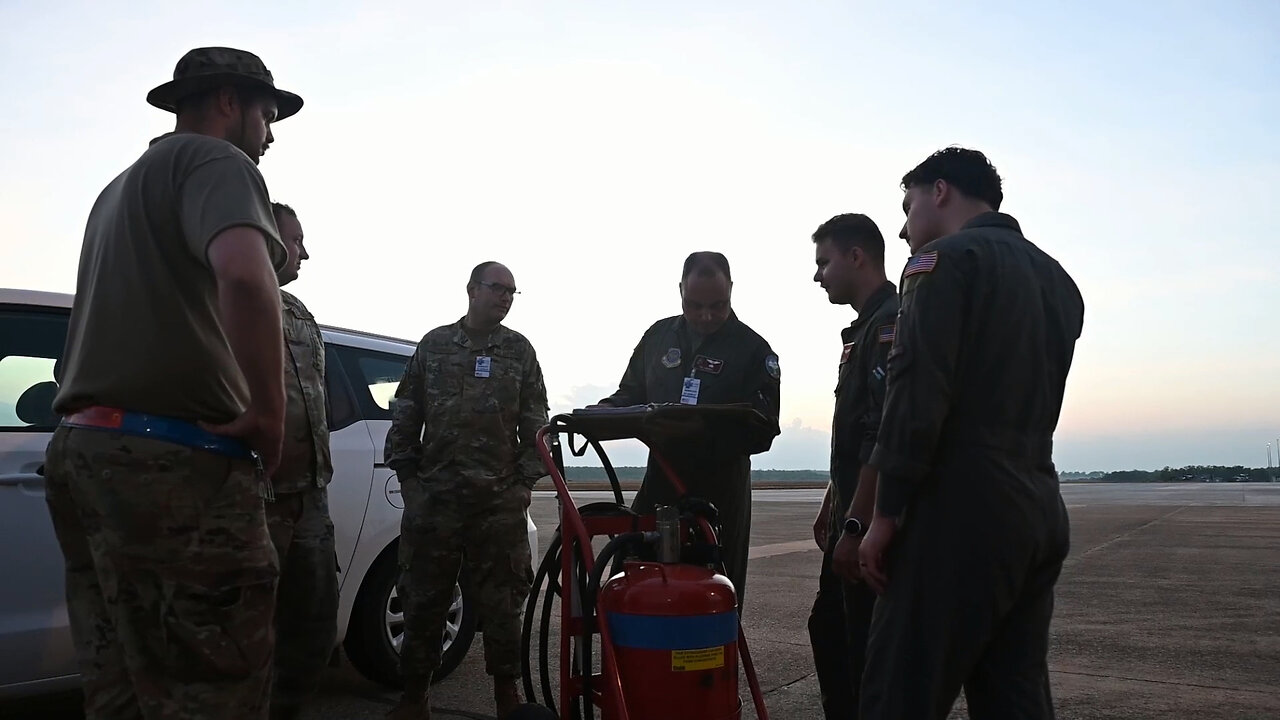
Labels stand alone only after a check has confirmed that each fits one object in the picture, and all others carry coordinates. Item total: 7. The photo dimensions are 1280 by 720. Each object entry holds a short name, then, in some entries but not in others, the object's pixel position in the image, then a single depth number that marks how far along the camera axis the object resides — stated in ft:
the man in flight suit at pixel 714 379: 12.63
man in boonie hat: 6.48
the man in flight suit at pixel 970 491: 7.18
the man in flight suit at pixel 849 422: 10.09
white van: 11.58
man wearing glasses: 14.01
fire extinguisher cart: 9.62
